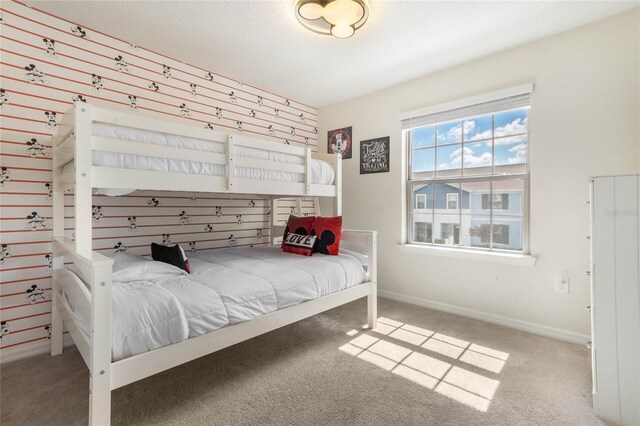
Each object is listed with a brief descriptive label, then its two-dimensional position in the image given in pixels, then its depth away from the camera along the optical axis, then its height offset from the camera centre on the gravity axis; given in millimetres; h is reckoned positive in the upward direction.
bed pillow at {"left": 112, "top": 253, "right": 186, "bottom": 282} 1619 -310
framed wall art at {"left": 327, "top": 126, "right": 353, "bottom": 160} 3719 +877
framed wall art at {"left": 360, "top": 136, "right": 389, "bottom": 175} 3369 +638
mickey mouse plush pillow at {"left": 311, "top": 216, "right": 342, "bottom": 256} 2584 -188
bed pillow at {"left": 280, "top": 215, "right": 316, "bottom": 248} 2797 -114
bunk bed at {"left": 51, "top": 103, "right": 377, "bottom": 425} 1192 +139
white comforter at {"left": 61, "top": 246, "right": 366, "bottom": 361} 1295 -425
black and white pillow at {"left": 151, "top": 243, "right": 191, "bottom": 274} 1961 -276
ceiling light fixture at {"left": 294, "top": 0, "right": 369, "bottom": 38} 1854 +1246
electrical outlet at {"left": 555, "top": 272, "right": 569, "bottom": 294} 2299 -540
